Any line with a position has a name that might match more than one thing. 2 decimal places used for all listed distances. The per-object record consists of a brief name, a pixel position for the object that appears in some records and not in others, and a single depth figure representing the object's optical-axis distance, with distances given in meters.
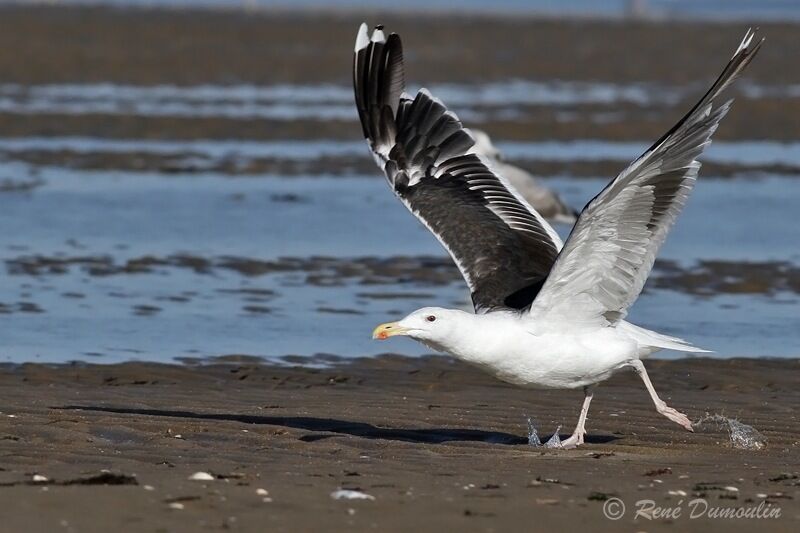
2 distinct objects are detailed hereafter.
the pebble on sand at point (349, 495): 13.89
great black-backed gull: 17.05
